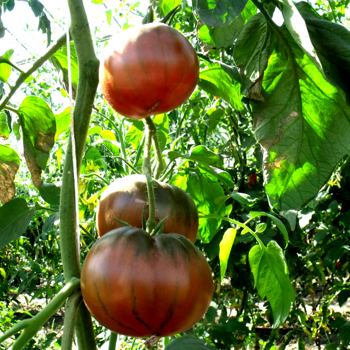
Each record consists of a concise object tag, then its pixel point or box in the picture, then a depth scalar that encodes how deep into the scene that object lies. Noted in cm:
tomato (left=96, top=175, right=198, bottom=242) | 49
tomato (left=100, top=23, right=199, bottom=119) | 43
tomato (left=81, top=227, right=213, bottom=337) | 37
